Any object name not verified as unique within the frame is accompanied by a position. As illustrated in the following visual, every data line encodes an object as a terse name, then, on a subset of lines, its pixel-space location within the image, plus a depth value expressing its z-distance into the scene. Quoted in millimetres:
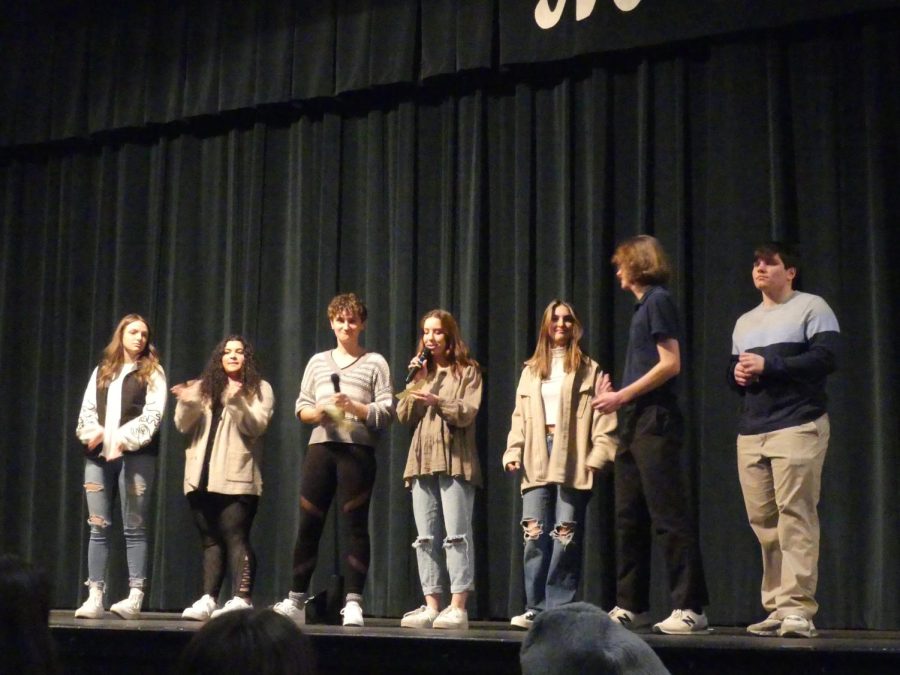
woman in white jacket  5074
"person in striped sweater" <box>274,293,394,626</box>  4742
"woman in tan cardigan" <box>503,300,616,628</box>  4420
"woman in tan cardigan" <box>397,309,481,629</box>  4594
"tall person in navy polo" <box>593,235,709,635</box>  4055
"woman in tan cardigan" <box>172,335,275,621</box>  4961
